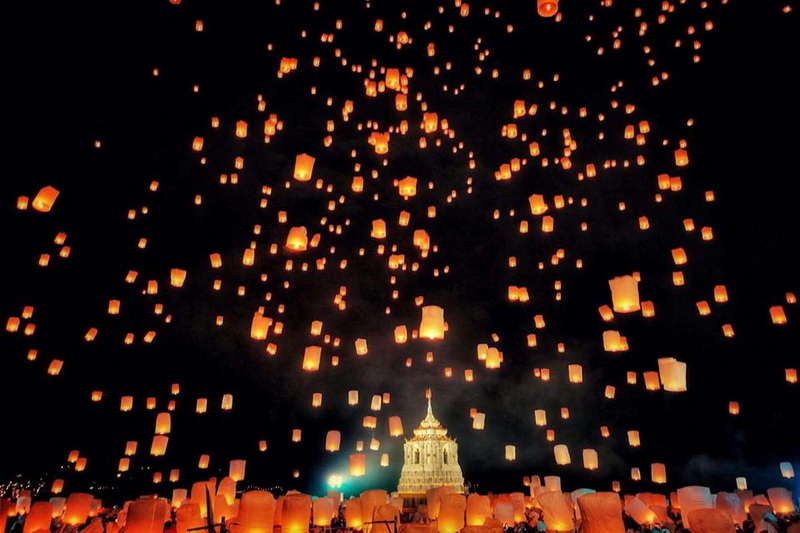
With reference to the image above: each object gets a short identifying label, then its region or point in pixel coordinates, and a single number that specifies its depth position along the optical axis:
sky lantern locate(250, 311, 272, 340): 12.82
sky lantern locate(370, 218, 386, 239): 13.12
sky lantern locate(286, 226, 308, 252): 10.87
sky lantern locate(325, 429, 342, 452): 21.50
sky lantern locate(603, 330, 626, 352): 13.65
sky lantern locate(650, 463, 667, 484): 21.61
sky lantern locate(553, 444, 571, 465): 20.42
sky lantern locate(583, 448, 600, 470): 20.73
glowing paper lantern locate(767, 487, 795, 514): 15.44
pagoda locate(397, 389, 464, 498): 33.97
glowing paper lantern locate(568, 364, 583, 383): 17.12
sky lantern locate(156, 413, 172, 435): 18.58
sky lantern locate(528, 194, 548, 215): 12.62
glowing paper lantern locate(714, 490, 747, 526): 11.98
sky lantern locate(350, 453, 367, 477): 20.11
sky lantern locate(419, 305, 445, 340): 10.15
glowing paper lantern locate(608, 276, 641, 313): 9.97
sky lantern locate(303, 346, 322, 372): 12.91
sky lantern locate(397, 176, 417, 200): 11.58
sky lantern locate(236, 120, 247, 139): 12.78
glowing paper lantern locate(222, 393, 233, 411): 21.92
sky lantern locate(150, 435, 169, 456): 18.67
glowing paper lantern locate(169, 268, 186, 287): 14.33
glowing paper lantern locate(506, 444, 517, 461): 28.72
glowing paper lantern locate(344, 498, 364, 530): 12.73
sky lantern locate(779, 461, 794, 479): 23.42
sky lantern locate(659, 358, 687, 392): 10.07
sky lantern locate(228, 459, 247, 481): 20.20
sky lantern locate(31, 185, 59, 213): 10.90
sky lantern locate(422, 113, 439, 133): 11.80
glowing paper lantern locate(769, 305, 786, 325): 13.59
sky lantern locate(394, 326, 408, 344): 16.05
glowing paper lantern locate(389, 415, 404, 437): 21.30
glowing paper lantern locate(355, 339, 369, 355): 16.68
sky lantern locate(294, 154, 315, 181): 10.65
